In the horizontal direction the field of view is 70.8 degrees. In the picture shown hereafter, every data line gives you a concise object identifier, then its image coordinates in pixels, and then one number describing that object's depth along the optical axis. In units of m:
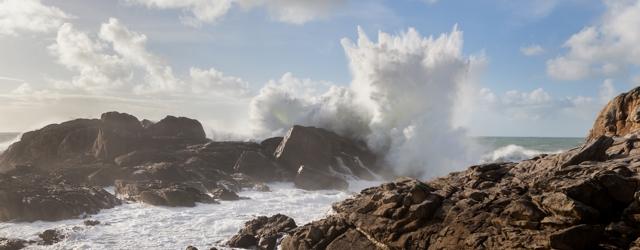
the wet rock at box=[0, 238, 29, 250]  16.94
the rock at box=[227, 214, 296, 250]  16.70
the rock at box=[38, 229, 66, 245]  17.89
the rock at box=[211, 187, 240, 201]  26.89
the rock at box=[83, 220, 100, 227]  20.42
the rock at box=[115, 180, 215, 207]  24.78
